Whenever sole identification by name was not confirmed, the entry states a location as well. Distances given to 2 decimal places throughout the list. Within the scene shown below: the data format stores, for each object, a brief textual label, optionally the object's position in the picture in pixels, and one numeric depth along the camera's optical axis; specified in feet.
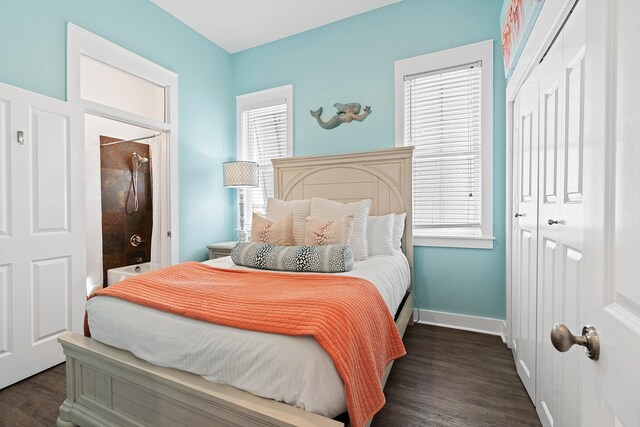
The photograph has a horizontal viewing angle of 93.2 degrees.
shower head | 13.76
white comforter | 3.36
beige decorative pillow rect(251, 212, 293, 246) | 7.86
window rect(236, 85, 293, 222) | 12.03
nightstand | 11.22
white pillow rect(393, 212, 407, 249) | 9.07
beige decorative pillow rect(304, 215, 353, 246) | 7.29
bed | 3.37
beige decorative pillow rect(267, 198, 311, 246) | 8.38
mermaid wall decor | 10.45
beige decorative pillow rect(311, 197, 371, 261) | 7.88
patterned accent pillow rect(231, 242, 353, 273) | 6.40
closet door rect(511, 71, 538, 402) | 5.36
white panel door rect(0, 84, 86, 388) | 6.51
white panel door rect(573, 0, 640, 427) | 1.49
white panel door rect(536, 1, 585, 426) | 3.56
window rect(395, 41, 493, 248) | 8.84
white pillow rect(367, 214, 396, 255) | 8.37
